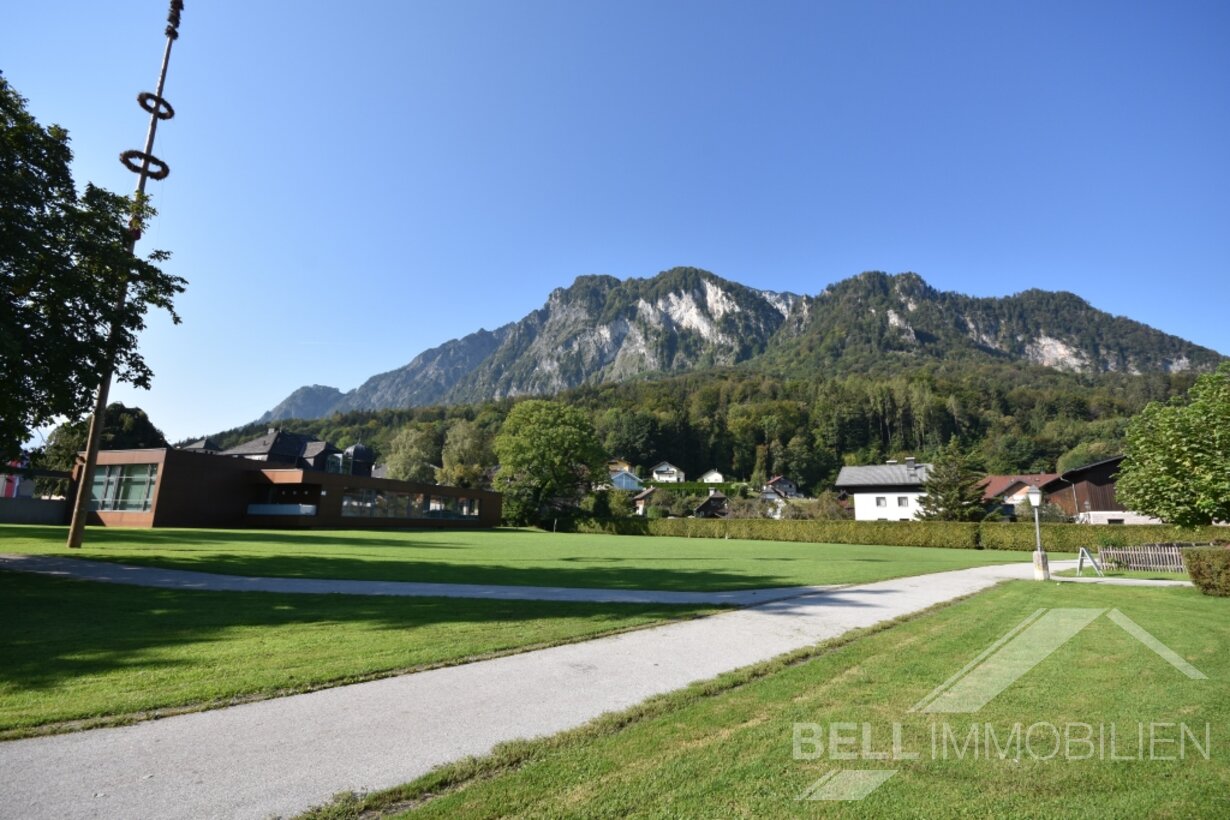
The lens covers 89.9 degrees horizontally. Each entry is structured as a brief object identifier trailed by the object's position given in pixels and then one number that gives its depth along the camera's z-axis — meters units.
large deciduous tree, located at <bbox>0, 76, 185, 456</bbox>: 12.48
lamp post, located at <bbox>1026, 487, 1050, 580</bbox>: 17.69
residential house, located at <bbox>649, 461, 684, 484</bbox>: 124.44
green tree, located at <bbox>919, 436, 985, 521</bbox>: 53.00
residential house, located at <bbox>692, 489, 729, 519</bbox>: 86.88
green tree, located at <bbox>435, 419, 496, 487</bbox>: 80.44
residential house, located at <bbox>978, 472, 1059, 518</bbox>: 65.31
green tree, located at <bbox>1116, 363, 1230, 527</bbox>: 19.39
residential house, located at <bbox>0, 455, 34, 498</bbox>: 49.56
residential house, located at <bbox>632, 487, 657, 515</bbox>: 86.44
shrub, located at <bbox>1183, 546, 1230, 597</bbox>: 14.22
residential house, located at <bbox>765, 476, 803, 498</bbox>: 106.69
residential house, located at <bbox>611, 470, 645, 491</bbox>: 116.56
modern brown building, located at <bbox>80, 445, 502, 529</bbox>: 38.31
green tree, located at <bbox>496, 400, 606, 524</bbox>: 61.84
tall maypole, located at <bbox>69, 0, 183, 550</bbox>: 18.12
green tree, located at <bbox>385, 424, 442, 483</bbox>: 79.56
